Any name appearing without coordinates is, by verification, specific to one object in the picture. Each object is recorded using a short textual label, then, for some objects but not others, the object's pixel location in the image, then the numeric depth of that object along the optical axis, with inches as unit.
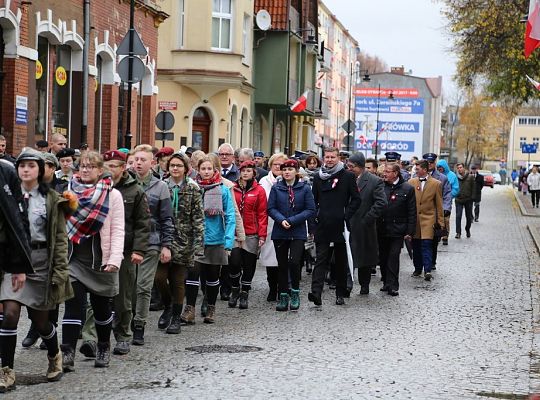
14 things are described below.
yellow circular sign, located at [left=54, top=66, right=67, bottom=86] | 921.3
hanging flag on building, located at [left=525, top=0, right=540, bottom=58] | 745.6
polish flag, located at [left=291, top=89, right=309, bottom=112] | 1720.0
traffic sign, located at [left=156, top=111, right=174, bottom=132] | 1027.3
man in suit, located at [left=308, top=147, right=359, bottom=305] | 538.6
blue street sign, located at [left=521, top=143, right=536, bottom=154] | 2706.7
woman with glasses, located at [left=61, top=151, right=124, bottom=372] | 347.3
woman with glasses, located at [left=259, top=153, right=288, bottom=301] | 548.4
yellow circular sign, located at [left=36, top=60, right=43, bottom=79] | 868.6
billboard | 2687.0
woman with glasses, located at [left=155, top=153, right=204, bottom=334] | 430.3
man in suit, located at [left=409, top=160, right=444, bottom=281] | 687.1
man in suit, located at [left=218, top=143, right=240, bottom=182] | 567.2
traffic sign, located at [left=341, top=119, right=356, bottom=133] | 2010.6
